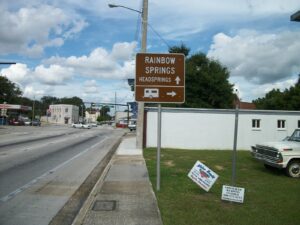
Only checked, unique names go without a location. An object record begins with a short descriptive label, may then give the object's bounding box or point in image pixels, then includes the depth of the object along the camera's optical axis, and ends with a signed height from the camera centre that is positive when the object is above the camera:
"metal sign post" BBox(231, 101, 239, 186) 5.72 -0.74
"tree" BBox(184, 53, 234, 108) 30.45 +3.36
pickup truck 8.25 -1.21
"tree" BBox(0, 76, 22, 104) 65.46 +5.77
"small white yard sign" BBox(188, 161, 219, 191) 5.84 -1.36
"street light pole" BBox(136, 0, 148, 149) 15.32 +0.57
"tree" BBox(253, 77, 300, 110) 39.14 +3.16
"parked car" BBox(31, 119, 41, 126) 55.03 -2.25
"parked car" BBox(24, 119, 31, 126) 57.40 -2.20
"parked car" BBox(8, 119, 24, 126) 53.00 -2.08
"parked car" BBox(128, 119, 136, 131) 40.44 -1.73
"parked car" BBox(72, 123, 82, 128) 52.10 -2.34
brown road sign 6.49 +0.97
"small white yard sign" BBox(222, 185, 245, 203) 5.30 -1.60
